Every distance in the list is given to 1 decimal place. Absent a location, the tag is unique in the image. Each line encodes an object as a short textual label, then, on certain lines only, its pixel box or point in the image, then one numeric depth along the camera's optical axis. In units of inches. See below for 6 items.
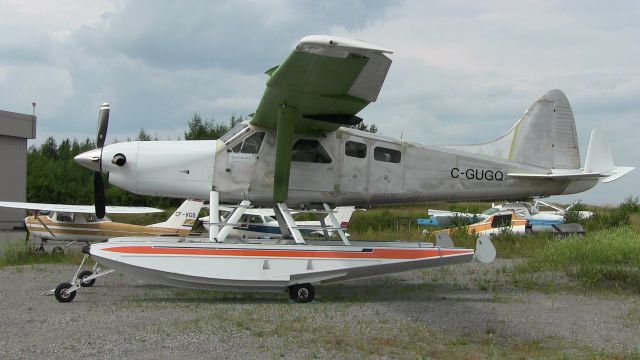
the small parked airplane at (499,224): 1023.4
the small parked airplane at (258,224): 888.9
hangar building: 1497.3
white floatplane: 343.3
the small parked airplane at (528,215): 1101.7
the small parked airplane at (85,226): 811.4
